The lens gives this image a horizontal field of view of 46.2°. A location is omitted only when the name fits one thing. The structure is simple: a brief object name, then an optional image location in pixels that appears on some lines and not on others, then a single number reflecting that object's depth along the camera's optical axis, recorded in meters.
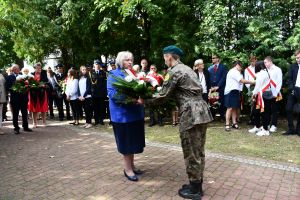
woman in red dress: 11.16
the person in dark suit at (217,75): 10.54
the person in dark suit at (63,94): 12.92
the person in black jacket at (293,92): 8.77
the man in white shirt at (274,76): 8.72
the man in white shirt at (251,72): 10.16
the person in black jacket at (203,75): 10.23
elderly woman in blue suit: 5.58
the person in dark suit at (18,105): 10.03
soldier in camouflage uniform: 4.82
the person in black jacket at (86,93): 11.23
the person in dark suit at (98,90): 11.24
